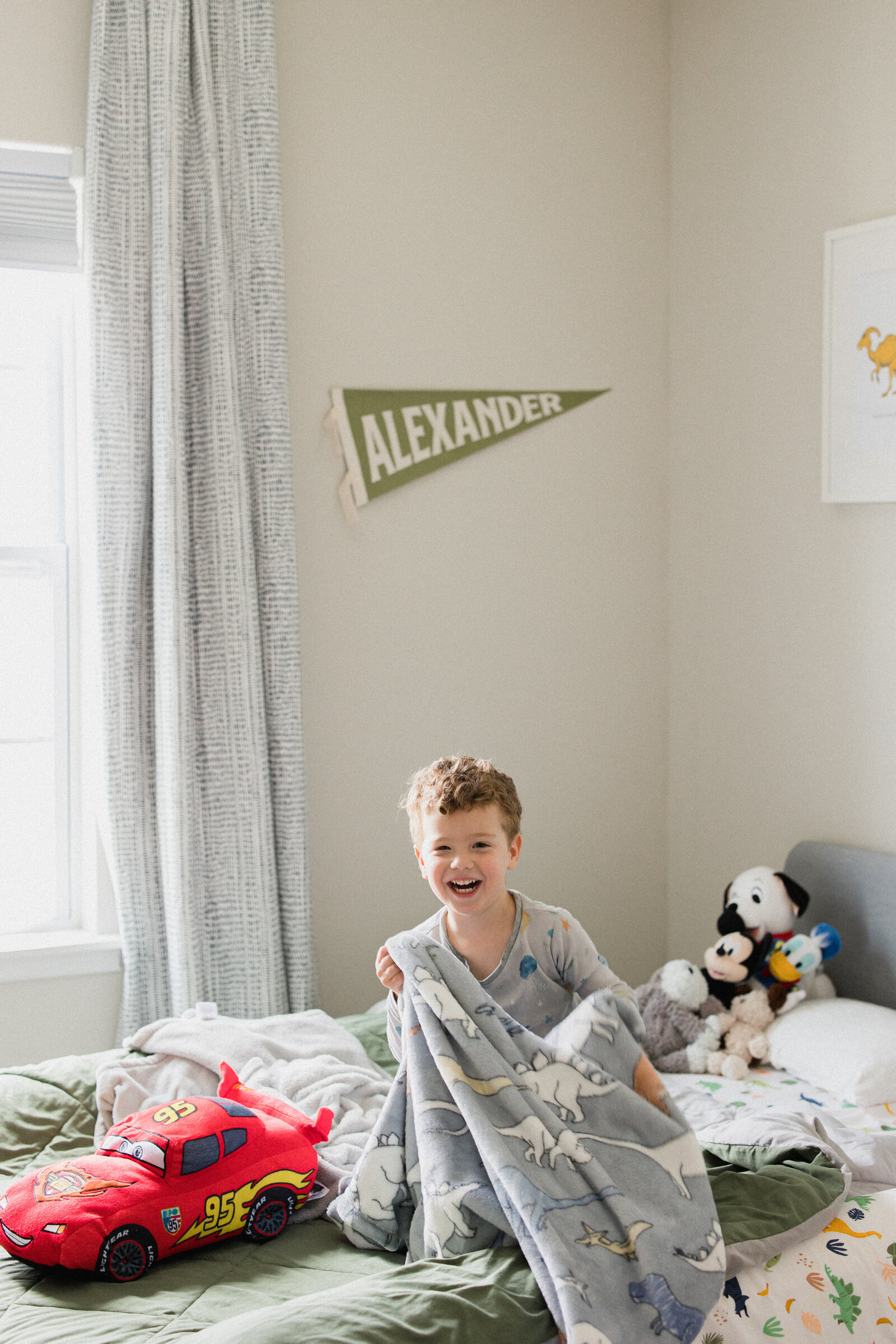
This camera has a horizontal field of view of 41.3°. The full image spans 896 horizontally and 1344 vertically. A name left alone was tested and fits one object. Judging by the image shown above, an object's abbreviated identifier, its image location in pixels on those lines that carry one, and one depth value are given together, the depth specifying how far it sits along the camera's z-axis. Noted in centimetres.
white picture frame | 259
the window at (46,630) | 265
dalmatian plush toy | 256
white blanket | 184
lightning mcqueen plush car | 142
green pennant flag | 281
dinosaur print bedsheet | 145
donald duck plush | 243
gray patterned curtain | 246
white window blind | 252
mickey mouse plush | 247
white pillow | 211
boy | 163
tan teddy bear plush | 229
